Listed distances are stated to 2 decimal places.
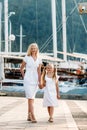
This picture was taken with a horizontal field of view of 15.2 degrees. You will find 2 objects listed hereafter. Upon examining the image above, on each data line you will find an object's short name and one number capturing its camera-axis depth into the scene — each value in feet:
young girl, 22.63
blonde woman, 22.09
